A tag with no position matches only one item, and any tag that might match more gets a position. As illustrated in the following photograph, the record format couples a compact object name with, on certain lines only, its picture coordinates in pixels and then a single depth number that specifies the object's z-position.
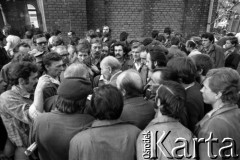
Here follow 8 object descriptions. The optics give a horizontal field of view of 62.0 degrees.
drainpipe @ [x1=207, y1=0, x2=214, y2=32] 8.12
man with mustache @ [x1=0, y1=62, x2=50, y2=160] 2.11
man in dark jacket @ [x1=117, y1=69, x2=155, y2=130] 2.05
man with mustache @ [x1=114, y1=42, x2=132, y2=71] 4.53
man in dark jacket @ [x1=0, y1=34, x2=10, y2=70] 4.58
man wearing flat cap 1.78
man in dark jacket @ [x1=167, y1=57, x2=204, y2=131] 2.24
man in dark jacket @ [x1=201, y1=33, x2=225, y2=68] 4.82
